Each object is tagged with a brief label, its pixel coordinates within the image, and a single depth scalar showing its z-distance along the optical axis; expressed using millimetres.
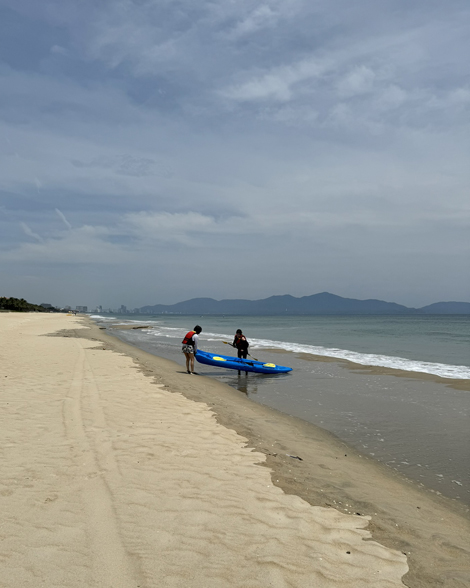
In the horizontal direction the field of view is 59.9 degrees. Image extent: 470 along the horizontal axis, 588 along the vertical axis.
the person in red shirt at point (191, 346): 15765
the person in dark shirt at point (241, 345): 18484
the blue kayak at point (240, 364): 17328
